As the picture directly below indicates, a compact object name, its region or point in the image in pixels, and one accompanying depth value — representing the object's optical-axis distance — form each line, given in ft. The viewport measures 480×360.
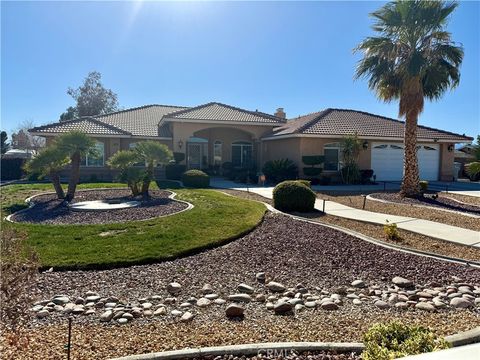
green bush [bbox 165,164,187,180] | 80.23
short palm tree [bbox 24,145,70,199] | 42.24
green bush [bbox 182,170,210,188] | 65.26
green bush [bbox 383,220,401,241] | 27.99
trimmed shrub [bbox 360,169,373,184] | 79.05
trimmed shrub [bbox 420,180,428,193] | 61.03
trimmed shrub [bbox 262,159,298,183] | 76.95
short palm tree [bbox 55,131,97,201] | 43.47
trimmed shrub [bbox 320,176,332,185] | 75.41
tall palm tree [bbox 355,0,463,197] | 49.19
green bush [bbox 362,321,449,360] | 10.00
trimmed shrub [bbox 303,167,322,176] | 77.18
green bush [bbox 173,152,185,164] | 82.33
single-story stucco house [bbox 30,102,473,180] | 80.48
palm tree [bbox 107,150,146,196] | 46.21
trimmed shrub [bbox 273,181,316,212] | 39.42
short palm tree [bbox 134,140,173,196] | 48.62
